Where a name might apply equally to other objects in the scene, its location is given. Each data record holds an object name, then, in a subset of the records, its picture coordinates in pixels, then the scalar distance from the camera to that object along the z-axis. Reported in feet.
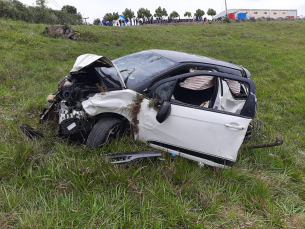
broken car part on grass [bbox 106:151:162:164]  8.11
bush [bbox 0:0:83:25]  47.62
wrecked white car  8.65
